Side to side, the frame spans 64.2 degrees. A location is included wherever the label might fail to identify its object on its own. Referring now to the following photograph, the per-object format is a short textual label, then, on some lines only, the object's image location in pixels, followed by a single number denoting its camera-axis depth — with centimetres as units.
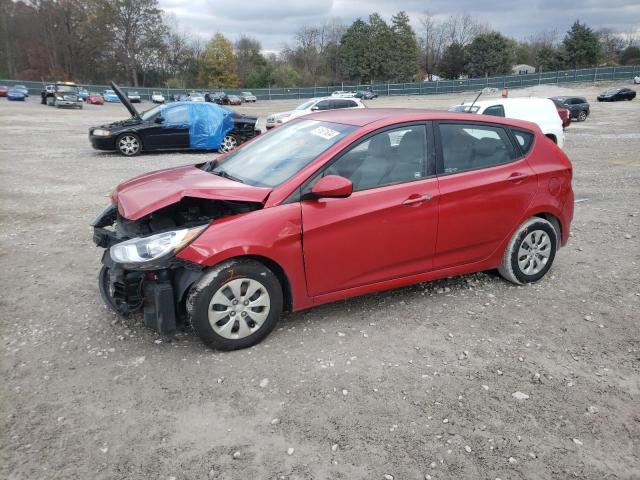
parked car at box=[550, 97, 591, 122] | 2566
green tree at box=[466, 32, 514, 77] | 7819
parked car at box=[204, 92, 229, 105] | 5388
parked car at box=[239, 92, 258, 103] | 6009
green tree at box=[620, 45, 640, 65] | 7731
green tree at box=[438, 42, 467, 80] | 8288
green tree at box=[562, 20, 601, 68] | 7119
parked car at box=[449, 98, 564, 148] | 1162
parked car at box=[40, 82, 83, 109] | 3975
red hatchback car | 345
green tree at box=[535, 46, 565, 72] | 7456
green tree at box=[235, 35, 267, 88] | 8488
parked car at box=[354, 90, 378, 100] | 5941
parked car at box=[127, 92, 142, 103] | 5512
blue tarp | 1409
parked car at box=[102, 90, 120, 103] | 5519
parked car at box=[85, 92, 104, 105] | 4984
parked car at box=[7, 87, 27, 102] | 4606
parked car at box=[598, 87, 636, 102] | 3912
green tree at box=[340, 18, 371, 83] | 8450
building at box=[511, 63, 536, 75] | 8778
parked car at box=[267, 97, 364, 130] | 2058
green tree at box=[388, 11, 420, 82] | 8356
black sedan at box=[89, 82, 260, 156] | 1370
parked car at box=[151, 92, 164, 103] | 5603
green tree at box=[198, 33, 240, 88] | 7969
